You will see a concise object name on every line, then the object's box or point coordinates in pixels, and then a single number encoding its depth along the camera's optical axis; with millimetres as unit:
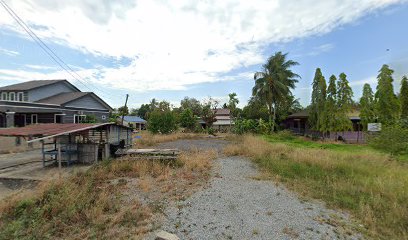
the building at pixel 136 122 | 49025
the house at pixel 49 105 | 18625
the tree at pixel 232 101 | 61544
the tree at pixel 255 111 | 40156
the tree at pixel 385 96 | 20656
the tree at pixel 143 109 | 74394
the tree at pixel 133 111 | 77900
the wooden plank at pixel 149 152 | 10719
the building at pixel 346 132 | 23453
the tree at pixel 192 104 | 55281
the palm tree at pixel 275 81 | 31562
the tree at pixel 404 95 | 20922
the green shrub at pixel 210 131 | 32062
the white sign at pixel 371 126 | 19953
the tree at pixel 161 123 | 27750
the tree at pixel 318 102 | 24047
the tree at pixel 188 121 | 34125
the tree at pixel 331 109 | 23016
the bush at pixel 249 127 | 30438
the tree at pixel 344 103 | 22969
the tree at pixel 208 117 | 37094
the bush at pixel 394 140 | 7474
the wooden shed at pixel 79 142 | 8667
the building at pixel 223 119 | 46669
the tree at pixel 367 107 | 22672
